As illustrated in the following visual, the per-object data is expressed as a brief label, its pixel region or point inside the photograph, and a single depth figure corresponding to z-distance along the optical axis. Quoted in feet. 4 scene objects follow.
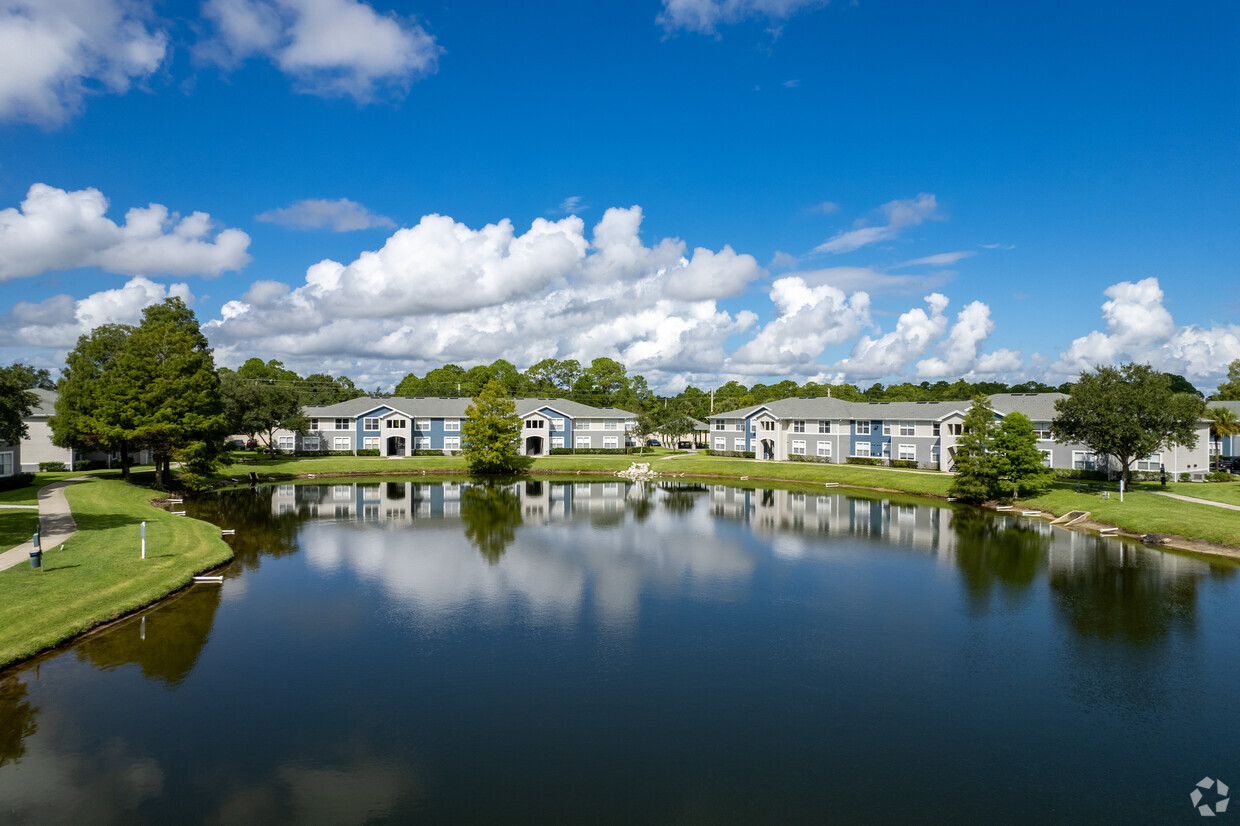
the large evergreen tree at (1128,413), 136.26
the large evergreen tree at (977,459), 148.77
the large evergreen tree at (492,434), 212.23
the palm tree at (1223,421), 184.96
